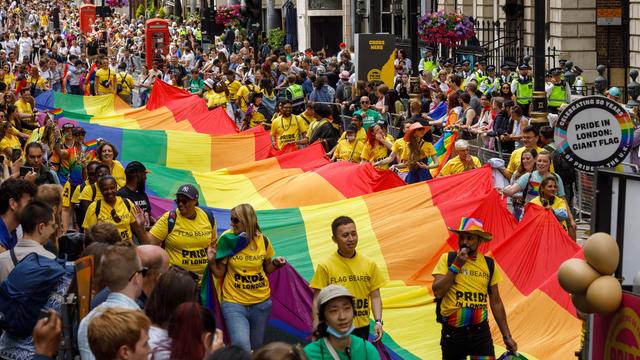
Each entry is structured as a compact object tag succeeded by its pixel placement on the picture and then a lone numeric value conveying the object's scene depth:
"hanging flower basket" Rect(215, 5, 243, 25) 53.03
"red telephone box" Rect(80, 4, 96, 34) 76.31
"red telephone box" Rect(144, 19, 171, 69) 47.41
